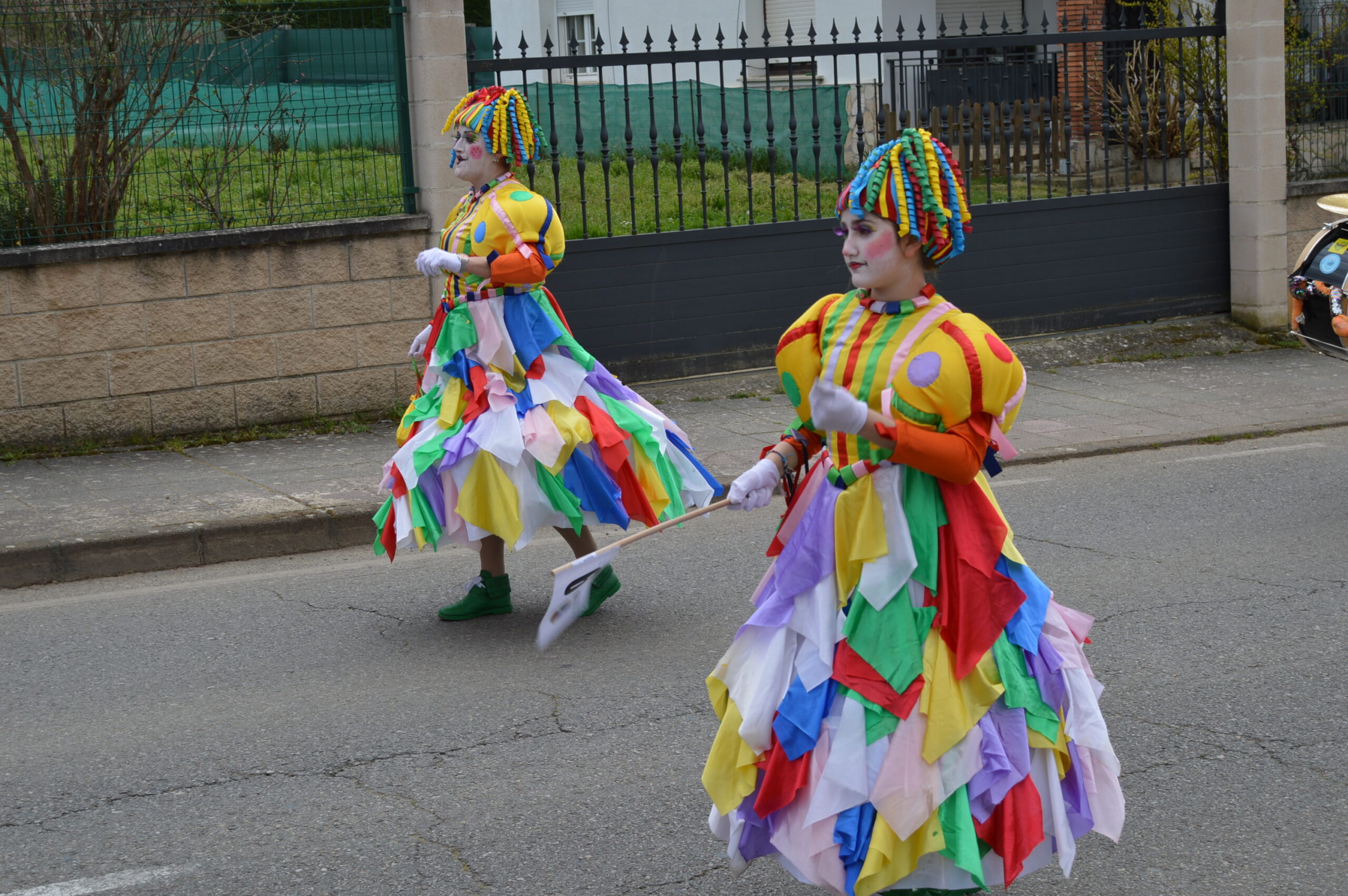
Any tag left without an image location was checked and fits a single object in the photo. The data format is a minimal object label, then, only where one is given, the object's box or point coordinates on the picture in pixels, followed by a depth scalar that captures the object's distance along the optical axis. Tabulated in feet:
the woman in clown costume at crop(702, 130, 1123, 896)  10.23
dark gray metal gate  36.58
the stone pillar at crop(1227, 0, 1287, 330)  41.75
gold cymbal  23.94
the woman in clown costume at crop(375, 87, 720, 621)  18.83
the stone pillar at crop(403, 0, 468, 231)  33.40
